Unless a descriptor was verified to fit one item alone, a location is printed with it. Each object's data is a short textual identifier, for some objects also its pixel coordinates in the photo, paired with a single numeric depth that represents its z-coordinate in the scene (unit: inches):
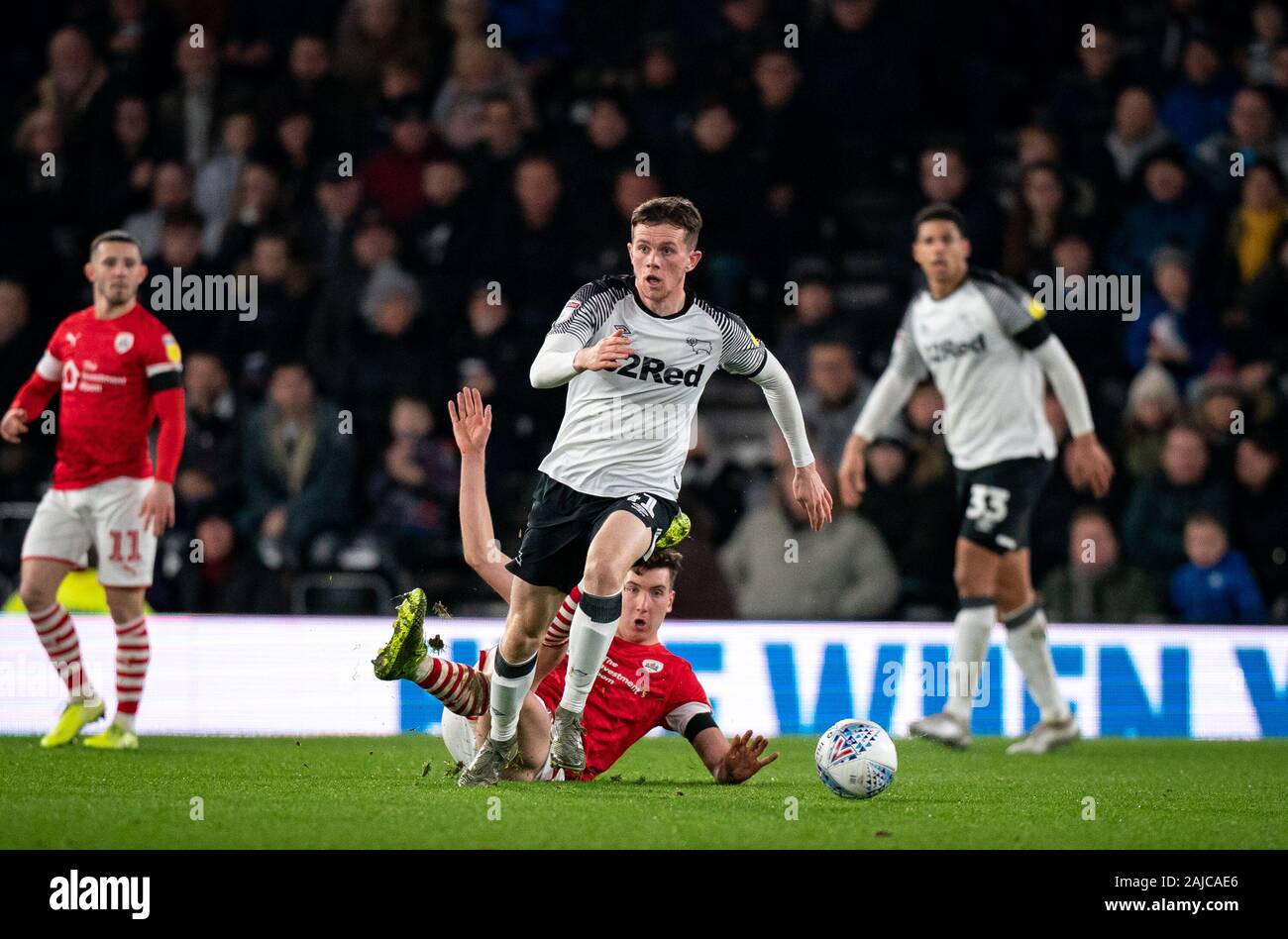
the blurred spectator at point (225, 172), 521.0
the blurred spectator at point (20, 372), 471.8
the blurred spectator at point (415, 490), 450.0
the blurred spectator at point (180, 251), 500.1
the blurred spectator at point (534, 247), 474.9
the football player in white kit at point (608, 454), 254.2
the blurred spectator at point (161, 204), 512.7
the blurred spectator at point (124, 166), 522.9
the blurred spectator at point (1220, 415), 441.4
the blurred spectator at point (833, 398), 451.8
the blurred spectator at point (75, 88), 531.5
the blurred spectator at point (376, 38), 545.0
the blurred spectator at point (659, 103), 508.1
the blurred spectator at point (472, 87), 529.7
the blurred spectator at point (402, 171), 513.3
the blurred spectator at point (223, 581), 446.3
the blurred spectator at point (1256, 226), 482.6
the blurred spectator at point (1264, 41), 533.0
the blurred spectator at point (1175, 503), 433.1
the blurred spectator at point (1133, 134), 502.6
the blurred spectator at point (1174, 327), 468.4
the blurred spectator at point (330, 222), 500.4
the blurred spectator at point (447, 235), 479.2
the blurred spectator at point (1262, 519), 433.1
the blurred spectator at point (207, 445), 459.5
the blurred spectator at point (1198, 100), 518.9
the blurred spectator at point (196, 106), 536.1
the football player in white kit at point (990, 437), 358.6
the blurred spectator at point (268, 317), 482.0
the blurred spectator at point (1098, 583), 427.5
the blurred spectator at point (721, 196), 480.4
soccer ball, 257.0
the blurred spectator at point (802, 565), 433.7
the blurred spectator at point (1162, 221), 489.1
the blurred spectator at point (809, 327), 463.2
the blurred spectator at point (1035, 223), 479.8
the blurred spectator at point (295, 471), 455.5
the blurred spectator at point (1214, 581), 419.5
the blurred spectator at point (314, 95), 533.3
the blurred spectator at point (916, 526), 435.2
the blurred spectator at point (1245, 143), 499.2
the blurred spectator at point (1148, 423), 446.0
